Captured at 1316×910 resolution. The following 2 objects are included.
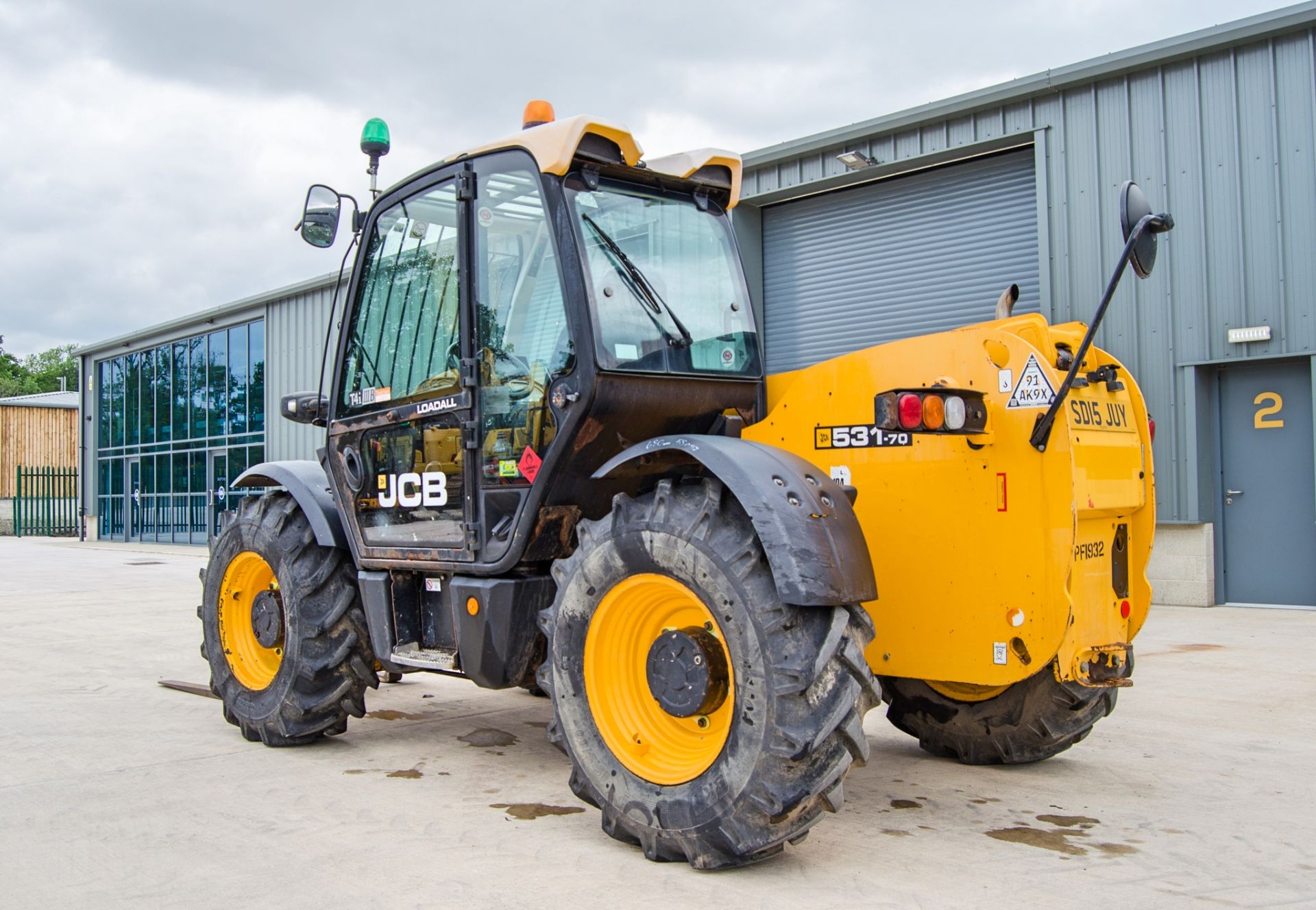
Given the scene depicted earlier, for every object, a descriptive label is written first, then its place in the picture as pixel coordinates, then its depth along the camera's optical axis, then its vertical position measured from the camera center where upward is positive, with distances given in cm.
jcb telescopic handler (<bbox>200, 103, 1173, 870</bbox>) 353 -14
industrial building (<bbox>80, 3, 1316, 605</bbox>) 1098 +259
